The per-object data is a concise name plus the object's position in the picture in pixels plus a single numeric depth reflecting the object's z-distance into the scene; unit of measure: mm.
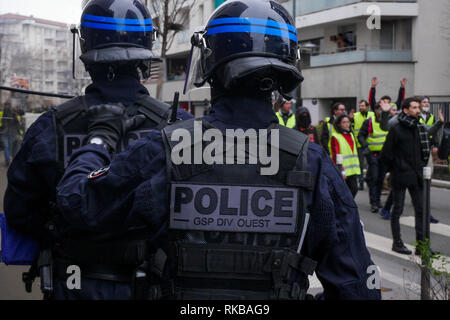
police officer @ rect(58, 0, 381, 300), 1907
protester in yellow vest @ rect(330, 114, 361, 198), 8148
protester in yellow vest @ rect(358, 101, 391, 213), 9727
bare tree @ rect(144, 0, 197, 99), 9327
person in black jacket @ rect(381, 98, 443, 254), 6879
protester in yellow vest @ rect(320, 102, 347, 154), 9203
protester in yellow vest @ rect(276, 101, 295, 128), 9578
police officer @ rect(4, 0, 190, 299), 2418
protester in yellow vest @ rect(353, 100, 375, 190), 11125
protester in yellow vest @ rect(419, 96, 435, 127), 9688
